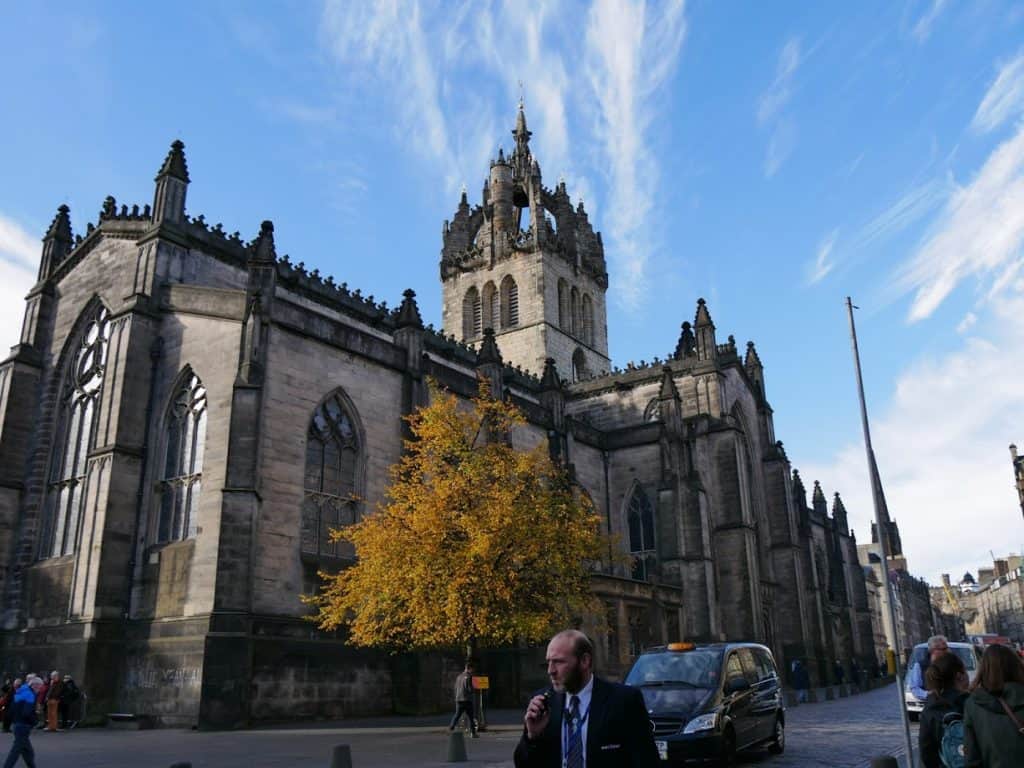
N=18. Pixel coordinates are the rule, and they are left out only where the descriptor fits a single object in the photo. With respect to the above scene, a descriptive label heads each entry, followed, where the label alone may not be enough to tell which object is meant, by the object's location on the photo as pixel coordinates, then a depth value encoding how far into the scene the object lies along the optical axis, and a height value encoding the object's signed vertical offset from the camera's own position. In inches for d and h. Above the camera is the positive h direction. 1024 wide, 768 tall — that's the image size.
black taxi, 453.1 -31.0
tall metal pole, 529.6 +114.8
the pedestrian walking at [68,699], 778.2 -38.1
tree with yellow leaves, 734.5 +81.4
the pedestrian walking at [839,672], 1688.0 -56.1
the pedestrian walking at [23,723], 446.9 -34.1
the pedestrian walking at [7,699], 771.0 -38.7
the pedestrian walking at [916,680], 707.4 -31.3
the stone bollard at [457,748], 510.6 -57.6
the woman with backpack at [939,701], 245.8 -17.0
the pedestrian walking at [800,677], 1493.6 -57.3
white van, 725.5 -19.0
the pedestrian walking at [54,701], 757.9 -39.1
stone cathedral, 802.2 +194.1
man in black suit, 152.7 -13.2
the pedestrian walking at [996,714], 187.2 -16.1
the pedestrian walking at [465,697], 661.9 -36.1
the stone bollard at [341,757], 404.8 -48.6
